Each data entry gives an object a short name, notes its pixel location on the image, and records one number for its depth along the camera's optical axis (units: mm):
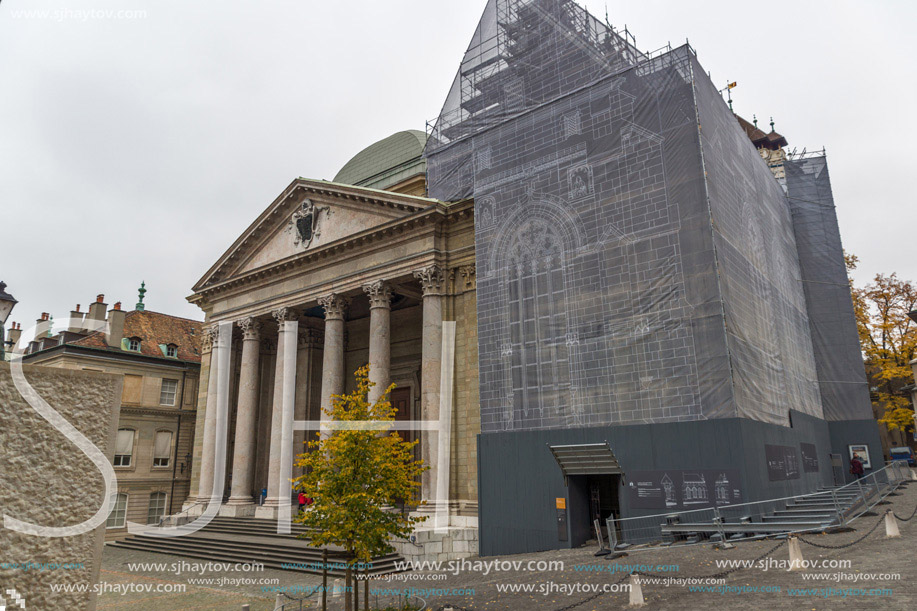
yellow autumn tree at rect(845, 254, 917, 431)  34469
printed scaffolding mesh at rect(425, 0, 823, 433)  18141
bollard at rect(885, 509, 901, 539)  13743
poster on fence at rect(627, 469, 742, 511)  16281
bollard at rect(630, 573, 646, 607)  10305
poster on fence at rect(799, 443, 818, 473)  22766
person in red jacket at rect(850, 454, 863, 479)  27172
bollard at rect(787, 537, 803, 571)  11188
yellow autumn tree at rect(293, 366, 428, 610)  12344
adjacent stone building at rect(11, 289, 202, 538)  35781
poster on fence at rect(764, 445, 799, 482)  18344
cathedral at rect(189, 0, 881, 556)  18000
